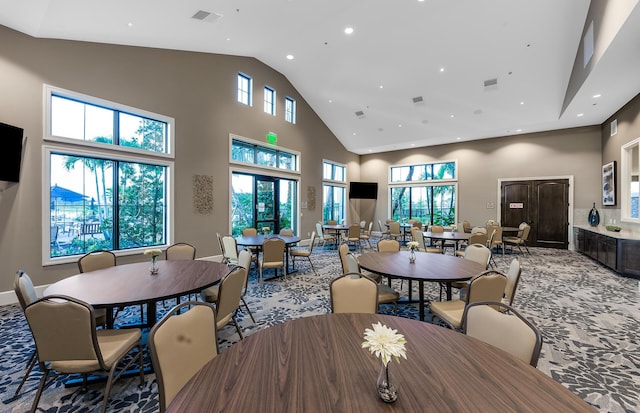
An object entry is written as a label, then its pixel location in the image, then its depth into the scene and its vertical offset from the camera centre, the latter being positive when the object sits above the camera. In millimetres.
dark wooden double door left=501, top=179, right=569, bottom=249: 8992 -47
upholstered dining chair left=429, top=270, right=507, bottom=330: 2465 -792
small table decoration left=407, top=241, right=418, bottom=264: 3477 -638
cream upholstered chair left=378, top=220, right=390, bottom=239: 12397 -1071
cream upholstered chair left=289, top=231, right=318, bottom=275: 5980 -1069
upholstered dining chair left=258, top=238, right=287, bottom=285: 5035 -908
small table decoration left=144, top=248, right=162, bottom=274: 3022 -631
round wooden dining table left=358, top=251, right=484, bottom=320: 2836 -728
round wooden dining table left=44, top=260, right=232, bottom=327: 2242 -774
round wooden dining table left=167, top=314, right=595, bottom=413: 1010 -757
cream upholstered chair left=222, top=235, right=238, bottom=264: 4996 -853
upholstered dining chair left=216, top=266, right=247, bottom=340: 2385 -850
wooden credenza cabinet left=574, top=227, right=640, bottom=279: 5387 -948
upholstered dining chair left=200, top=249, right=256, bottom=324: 3150 -1036
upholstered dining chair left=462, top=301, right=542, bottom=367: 1454 -744
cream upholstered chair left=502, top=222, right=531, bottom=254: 7956 -961
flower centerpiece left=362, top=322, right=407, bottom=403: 1023 -553
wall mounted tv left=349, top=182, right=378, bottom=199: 12219 +730
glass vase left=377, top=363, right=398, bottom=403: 1030 -722
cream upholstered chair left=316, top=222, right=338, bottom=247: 8620 -924
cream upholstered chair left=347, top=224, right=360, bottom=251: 8523 -875
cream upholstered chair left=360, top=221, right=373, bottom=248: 8930 -1002
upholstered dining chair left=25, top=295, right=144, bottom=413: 1761 -906
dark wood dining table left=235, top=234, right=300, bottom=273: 5320 -759
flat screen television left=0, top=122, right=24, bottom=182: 3840 +759
